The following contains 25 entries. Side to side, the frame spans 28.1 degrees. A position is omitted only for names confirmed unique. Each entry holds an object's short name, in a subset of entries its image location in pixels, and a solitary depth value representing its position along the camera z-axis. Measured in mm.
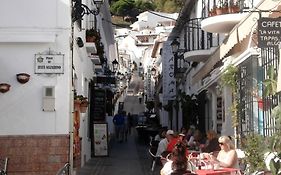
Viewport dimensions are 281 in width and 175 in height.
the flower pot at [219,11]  14400
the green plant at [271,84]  6121
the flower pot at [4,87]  12719
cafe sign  8438
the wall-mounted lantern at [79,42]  16062
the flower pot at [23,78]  12781
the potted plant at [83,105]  15522
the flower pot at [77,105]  14733
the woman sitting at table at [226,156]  10125
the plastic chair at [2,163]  10915
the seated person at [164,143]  15656
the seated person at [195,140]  16781
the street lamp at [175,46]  25606
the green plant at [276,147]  5266
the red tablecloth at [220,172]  9250
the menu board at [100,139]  21891
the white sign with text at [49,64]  12906
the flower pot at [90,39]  19352
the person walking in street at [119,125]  30511
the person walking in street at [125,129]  31797
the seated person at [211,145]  14453
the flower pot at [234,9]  14148
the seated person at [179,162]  7715
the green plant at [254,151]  9688
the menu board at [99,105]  23422
